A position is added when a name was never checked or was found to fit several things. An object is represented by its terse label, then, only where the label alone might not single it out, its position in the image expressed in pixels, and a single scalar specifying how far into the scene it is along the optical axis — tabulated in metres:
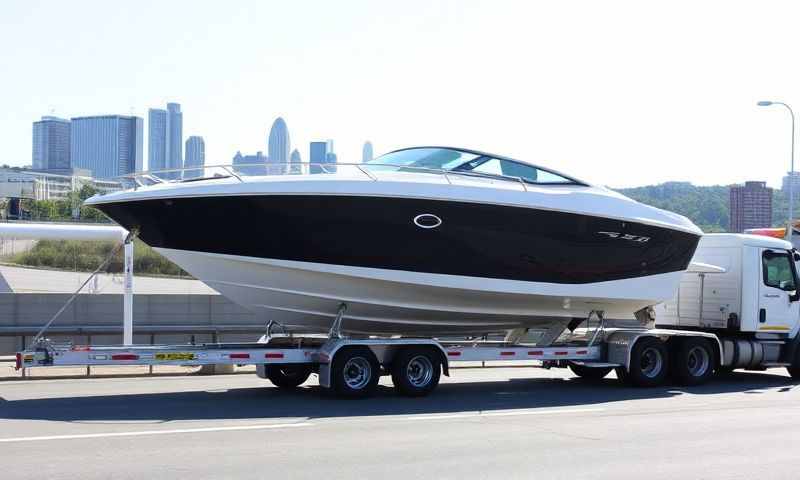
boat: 12.51
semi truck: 12.44
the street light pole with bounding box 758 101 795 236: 22.90
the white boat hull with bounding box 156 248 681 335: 12.85
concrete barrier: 19.72
